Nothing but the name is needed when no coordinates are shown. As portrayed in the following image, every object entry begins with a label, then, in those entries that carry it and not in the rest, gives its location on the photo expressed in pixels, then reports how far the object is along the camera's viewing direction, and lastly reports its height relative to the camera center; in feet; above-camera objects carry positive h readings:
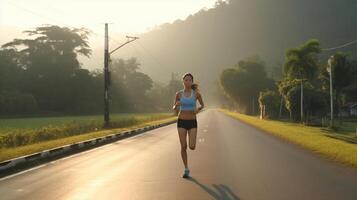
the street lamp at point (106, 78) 123.13 +6.56
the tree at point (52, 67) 299.38 +23.63
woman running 34.81 -0.40
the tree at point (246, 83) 355.97 +14.90
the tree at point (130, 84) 392.06 +17.46
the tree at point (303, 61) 191.21 +16.17
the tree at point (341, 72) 210.79 +13.33
